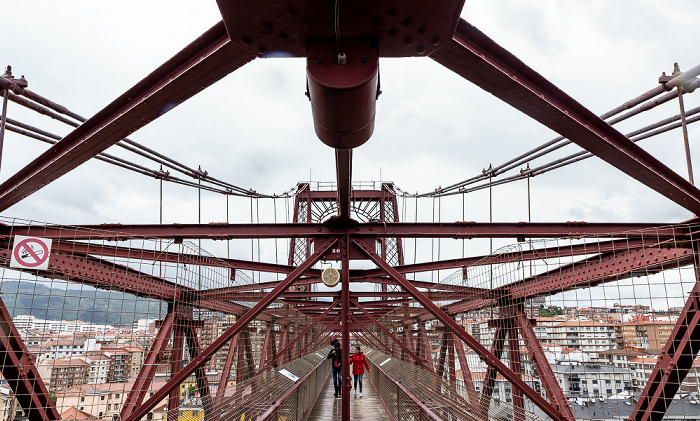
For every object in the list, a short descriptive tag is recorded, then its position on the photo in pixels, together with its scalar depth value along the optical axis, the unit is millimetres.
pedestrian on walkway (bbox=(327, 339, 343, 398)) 14984
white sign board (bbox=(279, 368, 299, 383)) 9177
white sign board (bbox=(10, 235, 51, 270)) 5309
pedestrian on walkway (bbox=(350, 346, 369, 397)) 13734
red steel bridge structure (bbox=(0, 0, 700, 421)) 2377
